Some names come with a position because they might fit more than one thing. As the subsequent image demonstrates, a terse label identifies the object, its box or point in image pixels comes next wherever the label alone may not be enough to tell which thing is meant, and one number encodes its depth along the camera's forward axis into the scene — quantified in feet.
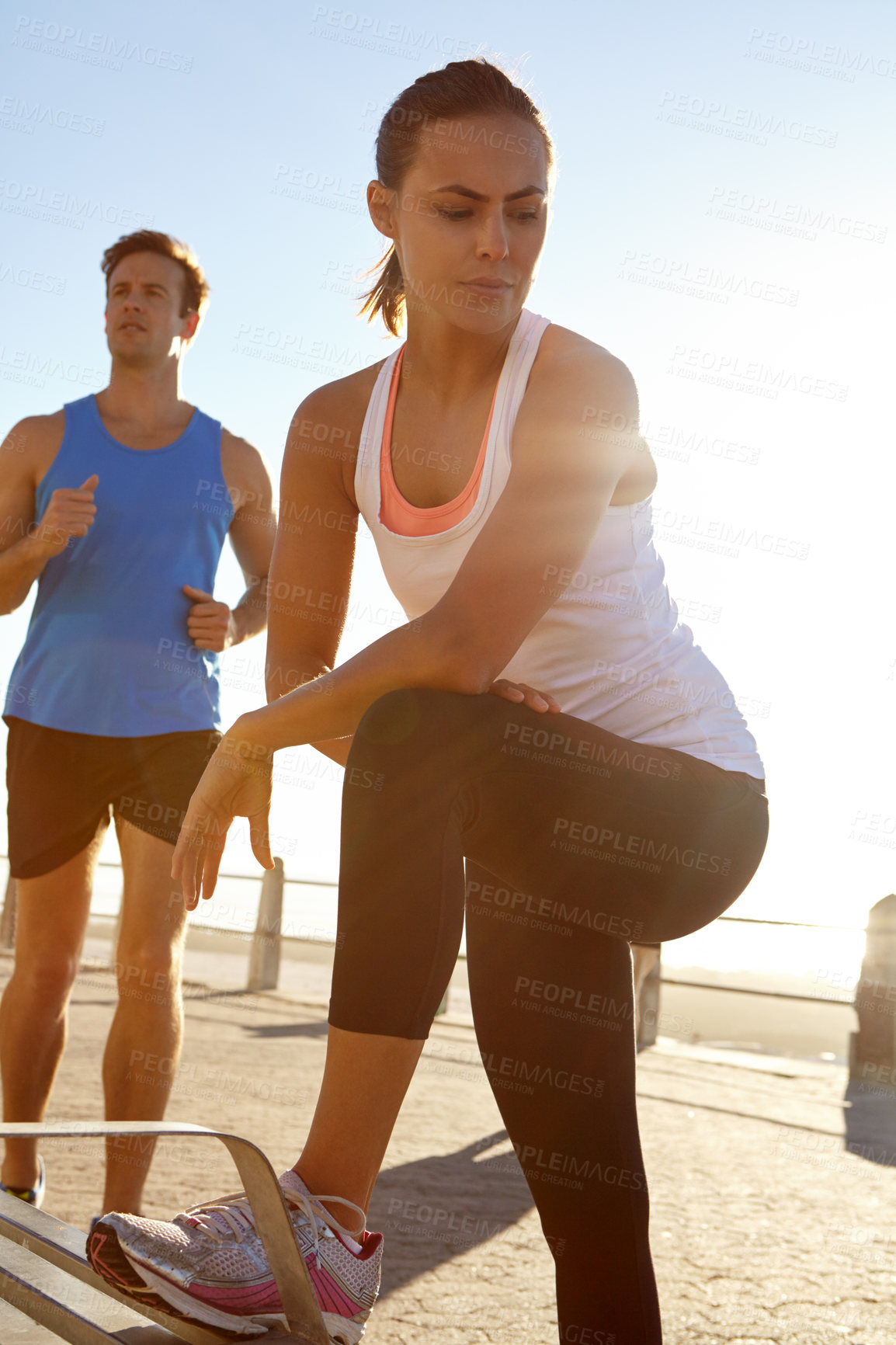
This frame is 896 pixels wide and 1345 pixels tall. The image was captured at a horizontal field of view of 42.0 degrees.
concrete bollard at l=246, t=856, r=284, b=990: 36.55
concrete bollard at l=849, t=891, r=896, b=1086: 26.53
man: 9.24
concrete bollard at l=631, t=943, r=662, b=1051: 29.73
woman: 4.29
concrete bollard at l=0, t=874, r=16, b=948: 38.04
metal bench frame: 3.80
